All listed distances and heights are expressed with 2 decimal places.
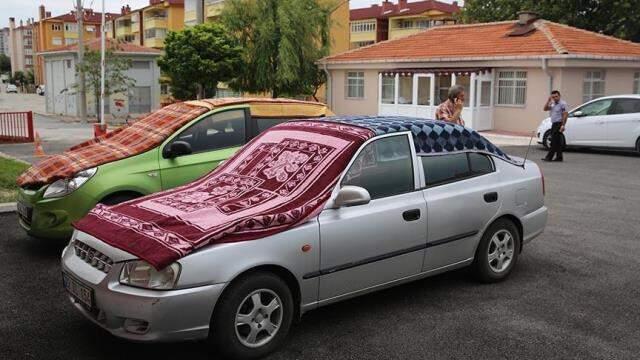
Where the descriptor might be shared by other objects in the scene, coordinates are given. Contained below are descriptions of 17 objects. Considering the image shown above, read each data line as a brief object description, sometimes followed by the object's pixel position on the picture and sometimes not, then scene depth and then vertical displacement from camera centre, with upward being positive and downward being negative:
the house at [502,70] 23.62 +0.80
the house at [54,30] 99.19 +8.70
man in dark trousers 14.91 -0.75
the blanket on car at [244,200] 4.09 -0.82
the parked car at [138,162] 6.60 -0.83
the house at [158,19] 73.94 +7.91
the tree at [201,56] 30.06 +1.47
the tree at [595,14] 33.94 +4.11
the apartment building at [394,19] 70.31 +7.99
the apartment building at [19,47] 133.12 +8.19
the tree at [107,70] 33.50 +0.86
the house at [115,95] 38.91 +0.14
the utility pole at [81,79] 32.91 +0.36
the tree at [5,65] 143.30 +4.72
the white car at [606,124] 16.41 -0.89
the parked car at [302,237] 3.98 -1.07
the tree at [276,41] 31.02 +2.32
